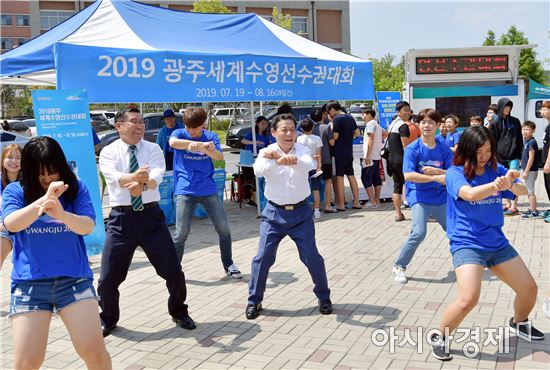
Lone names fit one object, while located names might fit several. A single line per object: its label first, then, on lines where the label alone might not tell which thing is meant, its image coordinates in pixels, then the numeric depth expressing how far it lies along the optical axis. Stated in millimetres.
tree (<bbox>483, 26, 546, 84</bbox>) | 42594
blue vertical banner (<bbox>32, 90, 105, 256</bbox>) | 6730
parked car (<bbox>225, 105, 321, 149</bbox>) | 22312
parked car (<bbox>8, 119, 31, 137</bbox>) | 24838
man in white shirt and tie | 4574
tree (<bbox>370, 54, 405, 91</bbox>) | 35484
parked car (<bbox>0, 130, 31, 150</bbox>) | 17703
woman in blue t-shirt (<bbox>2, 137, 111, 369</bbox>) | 2992
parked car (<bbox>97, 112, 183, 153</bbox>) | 21045
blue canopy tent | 7391
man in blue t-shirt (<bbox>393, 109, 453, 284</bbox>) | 5715
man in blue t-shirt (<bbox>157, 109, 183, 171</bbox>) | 9828
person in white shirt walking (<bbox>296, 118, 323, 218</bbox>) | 9391
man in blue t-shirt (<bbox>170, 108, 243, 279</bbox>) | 5879
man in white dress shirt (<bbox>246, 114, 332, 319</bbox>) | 4875
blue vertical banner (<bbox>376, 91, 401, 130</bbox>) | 13602
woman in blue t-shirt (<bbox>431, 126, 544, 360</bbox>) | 3854
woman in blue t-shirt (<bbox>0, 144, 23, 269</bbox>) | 5211
